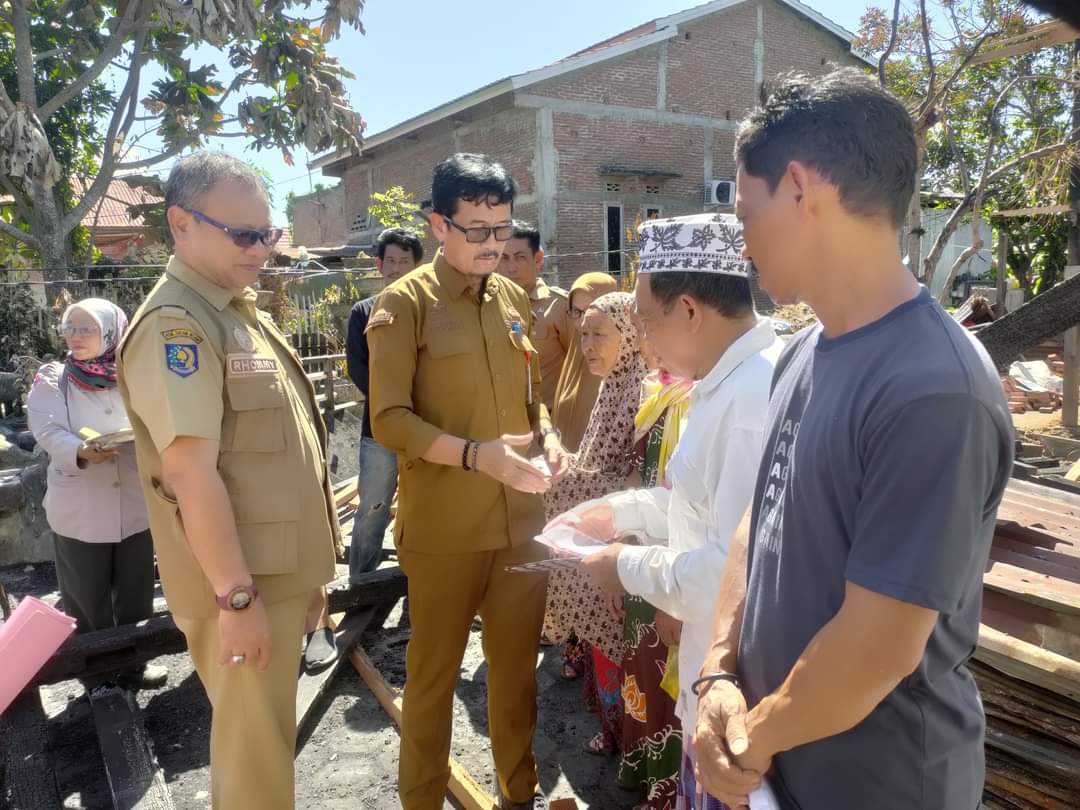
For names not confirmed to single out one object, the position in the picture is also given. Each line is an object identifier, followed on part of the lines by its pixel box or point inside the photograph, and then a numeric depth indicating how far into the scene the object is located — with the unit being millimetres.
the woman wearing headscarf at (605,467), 2859
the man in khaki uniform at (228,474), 1810
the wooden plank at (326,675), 3346
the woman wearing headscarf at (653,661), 2451
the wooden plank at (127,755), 2646
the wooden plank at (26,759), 2770
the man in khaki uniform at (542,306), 4465
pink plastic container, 2229
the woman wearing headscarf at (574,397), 3566
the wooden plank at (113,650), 3324
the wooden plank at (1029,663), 1852
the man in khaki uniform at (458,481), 2363
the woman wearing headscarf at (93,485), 3600
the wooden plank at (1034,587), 2055
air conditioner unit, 18003
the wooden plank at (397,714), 2676
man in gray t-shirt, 957
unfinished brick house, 16047
